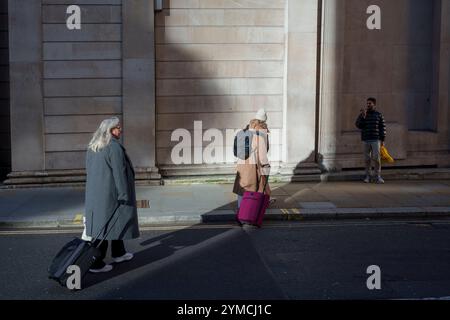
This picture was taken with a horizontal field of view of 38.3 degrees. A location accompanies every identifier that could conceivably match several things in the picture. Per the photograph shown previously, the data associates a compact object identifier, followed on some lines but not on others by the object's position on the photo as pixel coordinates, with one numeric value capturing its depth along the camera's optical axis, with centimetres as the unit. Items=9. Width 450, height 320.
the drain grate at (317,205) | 1143
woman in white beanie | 1043
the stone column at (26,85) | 1316
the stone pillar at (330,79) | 1434
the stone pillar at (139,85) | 1347
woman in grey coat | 752
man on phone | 1369
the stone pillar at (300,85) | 1412
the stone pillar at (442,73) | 1502
